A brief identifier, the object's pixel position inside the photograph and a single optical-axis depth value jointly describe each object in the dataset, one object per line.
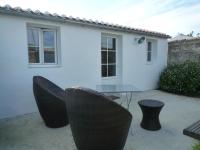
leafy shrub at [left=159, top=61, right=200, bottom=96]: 7.59
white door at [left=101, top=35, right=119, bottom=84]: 7.00
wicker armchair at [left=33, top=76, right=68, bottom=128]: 3.86
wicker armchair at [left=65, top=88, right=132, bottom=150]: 2.45
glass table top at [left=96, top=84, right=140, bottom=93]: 4.04
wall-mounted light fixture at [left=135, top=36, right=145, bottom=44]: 7.70
